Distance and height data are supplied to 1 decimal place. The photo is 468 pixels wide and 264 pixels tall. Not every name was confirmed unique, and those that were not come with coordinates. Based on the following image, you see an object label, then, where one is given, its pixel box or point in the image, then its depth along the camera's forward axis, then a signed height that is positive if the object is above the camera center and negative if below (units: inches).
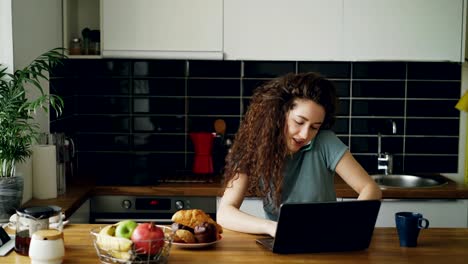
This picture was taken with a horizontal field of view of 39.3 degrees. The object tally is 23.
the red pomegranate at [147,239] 74.1 -18.0
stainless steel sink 155.1 -23.0
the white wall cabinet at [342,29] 144.6 +11.9
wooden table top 80.2 -21.6
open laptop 78.2 -17.6
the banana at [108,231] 76.5 -17.7
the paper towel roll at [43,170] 125.6 -17.5
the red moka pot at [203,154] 157.2 -17.4
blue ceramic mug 85.8 -18.8
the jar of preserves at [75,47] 152.4 +7.6
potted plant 109.5 -9.4
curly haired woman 93.8 -10.9
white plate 83.3 -20.8
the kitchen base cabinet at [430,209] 141.7 -27.1
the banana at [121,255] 74.0 -19.8
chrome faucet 158.7 -18.8
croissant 84.7 -17.7
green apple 75.4 -17.2
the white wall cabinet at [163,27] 144.6 +11.8
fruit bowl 74.0 -19.5
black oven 141.3 -27.1
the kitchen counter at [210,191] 139.5 -23.3
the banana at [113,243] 73.8 -18.5
